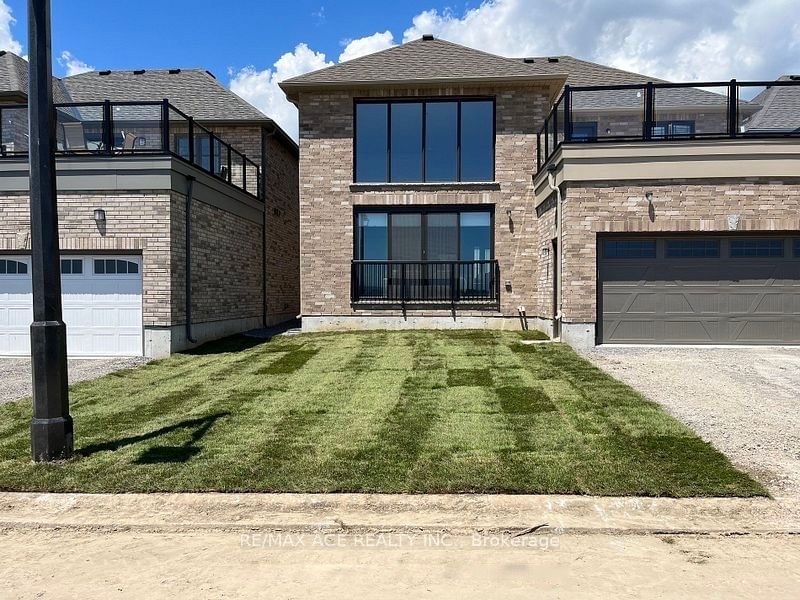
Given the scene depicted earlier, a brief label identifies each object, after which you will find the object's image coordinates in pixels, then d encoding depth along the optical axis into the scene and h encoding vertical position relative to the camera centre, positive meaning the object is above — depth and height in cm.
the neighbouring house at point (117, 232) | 1227 +98
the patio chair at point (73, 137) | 1255 +309
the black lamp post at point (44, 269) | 527 +6
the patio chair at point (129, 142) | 1256 +300
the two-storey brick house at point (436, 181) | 1563 +271
